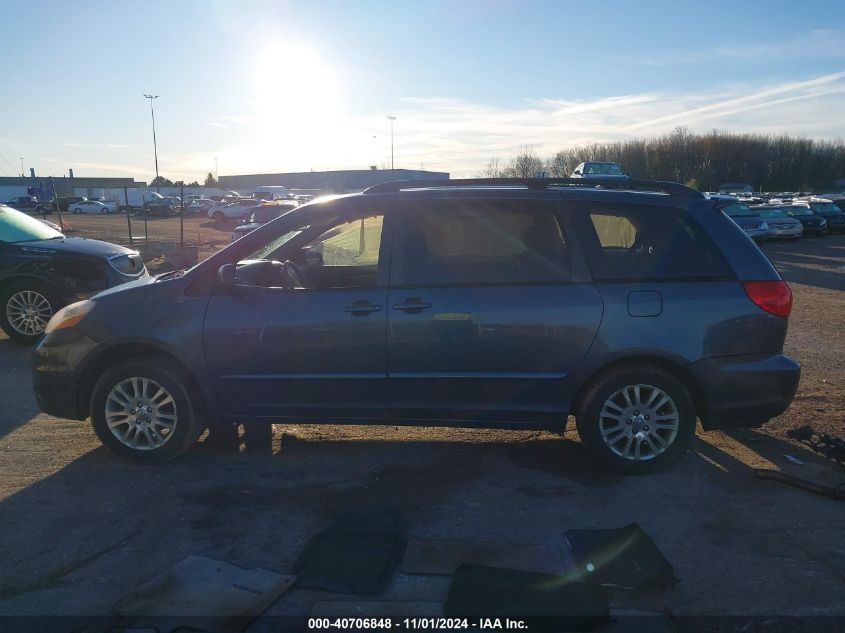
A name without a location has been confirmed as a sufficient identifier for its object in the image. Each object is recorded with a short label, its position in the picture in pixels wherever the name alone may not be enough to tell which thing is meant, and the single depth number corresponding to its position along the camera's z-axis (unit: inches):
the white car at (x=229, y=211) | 1908.2
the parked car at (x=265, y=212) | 813.9
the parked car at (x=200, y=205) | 2312.0
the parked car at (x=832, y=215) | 1339.8
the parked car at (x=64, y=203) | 2699.3
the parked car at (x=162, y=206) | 2381.0
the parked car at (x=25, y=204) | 2273.5
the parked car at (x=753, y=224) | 997.8
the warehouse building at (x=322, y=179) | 1616.1
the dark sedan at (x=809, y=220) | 1229.1
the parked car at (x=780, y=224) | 1114.7
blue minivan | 184.9
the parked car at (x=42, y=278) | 361.4
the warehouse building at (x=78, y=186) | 3159.5
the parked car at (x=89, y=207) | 2613.2
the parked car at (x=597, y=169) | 1080.2
